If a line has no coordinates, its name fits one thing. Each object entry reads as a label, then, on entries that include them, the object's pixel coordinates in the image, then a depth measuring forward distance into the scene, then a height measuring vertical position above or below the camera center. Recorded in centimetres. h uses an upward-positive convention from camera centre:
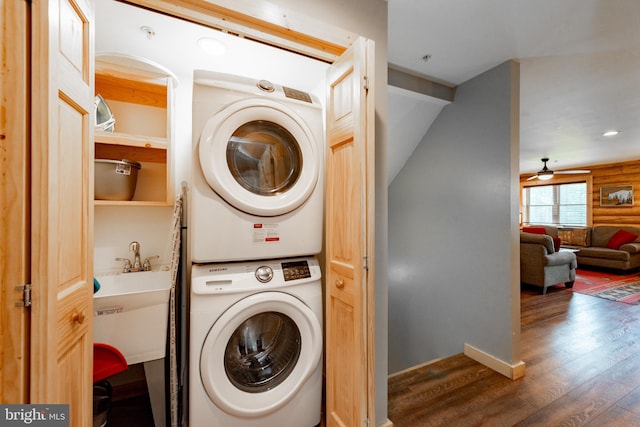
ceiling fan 486 +74
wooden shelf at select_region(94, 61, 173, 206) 152 +60
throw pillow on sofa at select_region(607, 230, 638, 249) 548 -51
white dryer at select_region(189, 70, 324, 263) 123 +22
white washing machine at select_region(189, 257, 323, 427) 118 -64
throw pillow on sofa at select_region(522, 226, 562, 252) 651 -40
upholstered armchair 409 -78
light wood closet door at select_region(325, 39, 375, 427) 114 -12
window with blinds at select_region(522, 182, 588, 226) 705 +28
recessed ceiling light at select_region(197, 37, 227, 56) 156 +102
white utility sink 119 -50
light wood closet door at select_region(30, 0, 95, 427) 63 +2
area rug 397 -123
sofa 527 -68
